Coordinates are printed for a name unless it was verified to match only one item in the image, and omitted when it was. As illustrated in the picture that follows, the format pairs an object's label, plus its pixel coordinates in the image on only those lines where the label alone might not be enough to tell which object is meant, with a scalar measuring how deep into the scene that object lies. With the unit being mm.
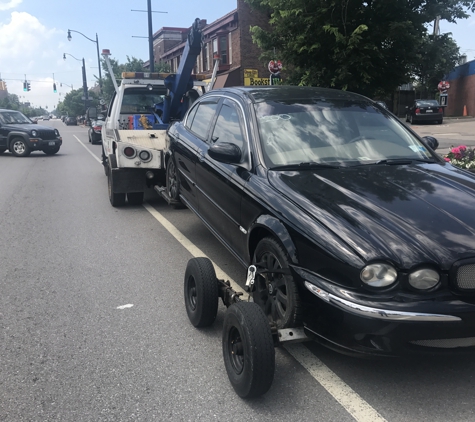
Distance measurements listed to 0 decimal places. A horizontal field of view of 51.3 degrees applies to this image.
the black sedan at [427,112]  29906
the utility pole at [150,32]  21391
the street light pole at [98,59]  38812
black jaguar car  2652
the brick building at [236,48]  29703
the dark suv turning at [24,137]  18672
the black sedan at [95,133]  25084
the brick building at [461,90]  39969
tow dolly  2785
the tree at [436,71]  37806
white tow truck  7577
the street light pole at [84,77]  52841
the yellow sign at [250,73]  28031
